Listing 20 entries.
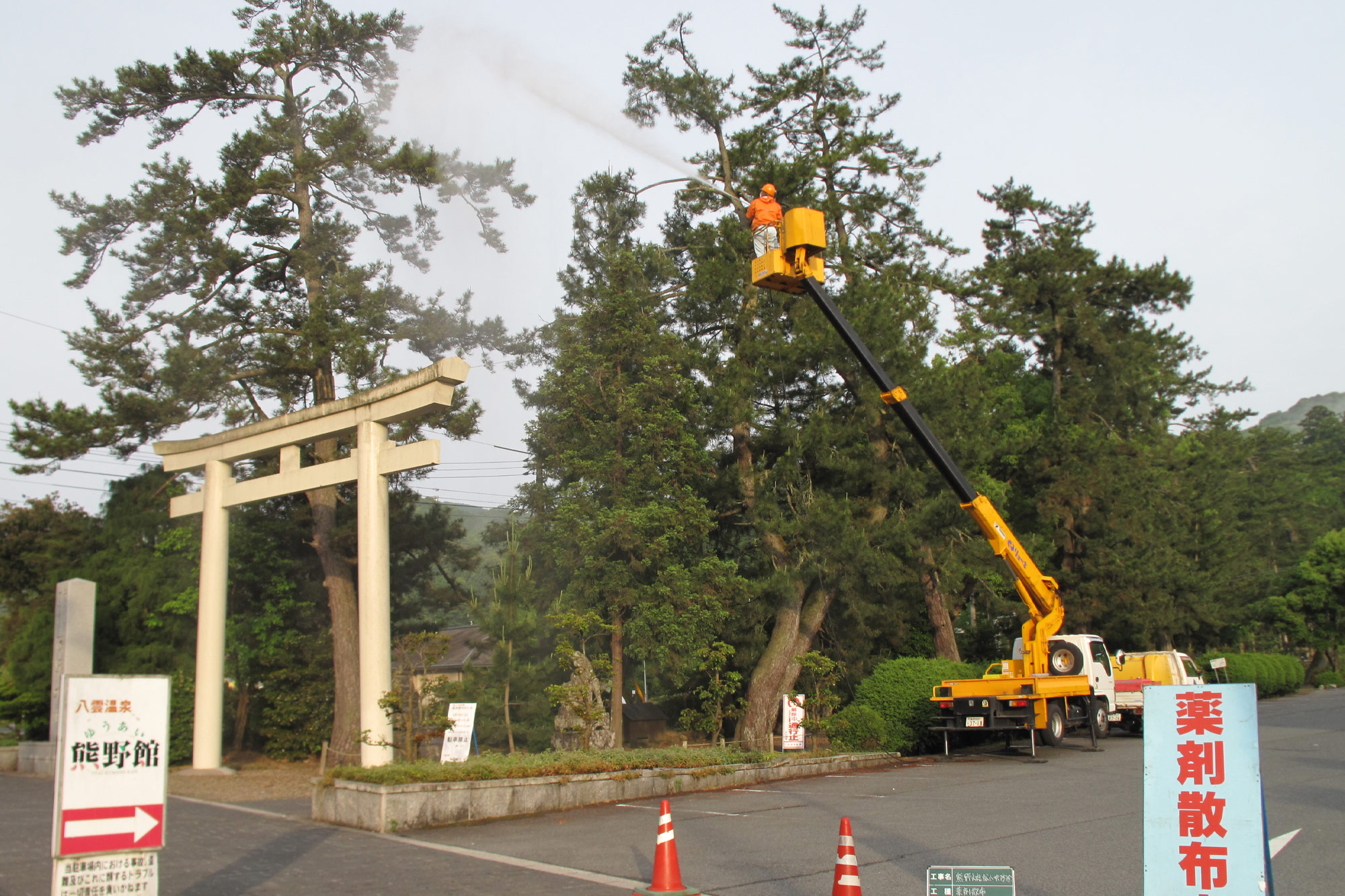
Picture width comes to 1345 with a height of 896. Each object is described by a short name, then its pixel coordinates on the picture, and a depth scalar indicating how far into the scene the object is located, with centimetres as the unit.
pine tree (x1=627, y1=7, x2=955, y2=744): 2102
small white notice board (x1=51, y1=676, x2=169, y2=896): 496
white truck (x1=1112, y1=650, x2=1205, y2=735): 2292
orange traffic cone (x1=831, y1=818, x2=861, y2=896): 541
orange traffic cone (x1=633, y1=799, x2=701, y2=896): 691
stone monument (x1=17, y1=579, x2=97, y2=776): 1872
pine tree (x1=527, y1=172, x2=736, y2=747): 2058
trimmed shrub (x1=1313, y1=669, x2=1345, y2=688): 5153
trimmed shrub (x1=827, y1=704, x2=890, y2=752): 1919
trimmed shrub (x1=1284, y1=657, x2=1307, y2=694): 4053
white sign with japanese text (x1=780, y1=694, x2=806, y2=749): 1809
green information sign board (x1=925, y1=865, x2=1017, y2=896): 447
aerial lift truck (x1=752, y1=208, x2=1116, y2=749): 1678
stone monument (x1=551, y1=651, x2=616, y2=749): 1966
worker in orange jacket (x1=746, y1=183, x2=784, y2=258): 1351
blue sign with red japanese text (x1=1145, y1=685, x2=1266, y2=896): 457
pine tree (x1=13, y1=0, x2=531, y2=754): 2189
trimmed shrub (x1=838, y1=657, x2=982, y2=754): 1942
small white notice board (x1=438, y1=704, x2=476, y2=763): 1519
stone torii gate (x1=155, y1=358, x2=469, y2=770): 1631
